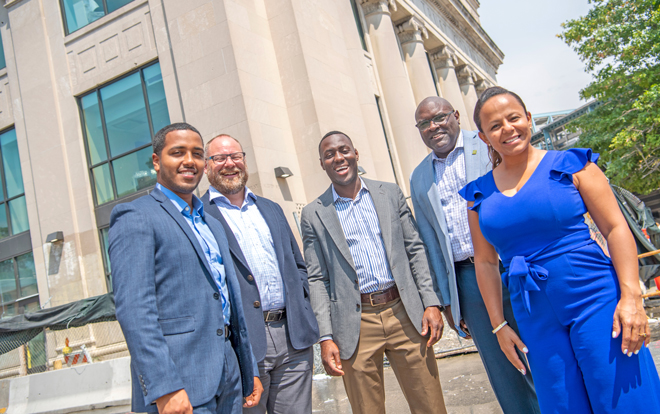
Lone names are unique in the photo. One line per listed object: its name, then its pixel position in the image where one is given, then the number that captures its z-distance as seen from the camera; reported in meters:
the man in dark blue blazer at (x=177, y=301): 2.29
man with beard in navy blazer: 3.46
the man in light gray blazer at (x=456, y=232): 3.36
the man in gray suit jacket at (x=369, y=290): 3.60
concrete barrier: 8.48
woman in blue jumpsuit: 2.16
